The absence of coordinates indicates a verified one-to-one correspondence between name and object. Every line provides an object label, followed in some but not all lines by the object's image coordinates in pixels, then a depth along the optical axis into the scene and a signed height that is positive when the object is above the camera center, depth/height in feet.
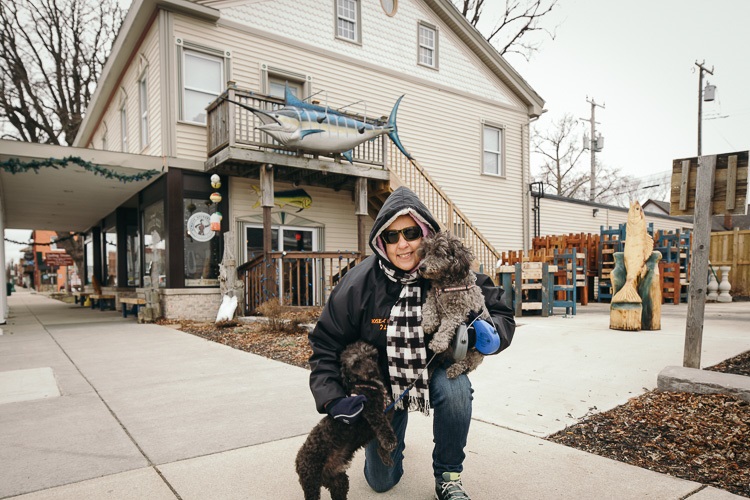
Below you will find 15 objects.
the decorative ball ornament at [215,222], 32.78 +1.30
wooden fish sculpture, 22.36 -0.72
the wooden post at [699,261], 13.25 -0.67
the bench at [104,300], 46.23 -6.07
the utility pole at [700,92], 87.61 +27.30
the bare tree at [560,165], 123.72 +19.02
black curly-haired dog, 6.23 -2.67
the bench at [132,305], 32.96 -4.78
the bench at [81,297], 51.12 -7.06
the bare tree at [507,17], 72.59 +34.59
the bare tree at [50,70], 62.90 +24.24
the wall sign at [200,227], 32.55 +0.96
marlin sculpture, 30.07 +7.60
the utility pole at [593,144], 99.33 +20.81
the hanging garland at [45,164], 28.14 +4.72
